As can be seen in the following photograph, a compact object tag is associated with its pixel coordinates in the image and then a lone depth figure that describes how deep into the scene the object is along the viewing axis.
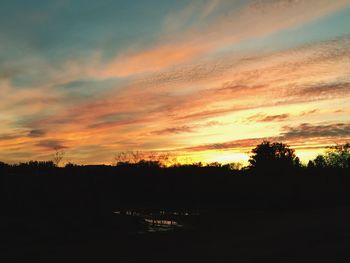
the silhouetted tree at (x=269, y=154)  104.64
